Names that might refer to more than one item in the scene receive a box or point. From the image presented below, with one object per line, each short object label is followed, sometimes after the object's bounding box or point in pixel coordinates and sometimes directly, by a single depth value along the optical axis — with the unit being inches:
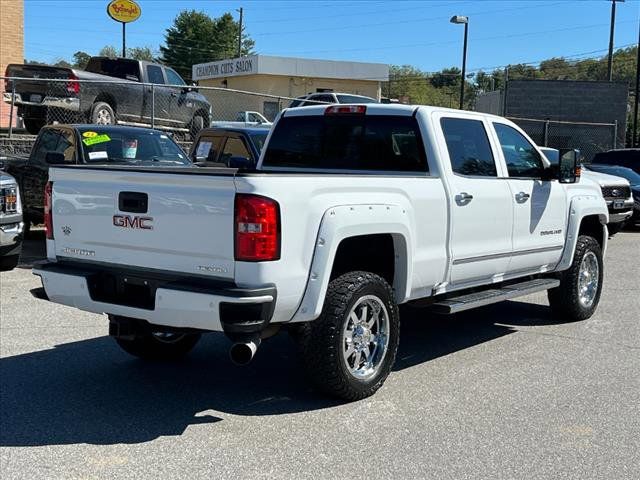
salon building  1654.8
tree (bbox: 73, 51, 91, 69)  4023.6
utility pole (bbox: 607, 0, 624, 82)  1766.9
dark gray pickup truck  624.7
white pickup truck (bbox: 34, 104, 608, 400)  172.6
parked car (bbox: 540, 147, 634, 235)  580.7
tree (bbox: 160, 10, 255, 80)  3454.7
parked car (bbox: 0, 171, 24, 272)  343.9
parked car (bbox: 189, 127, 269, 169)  457.4
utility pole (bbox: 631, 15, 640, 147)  1337.4
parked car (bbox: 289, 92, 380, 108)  831.7
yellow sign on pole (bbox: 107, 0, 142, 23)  1137.2
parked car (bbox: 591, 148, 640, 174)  756.3
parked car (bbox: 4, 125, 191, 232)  411.2
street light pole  1549.0
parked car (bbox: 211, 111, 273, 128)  1082.1
